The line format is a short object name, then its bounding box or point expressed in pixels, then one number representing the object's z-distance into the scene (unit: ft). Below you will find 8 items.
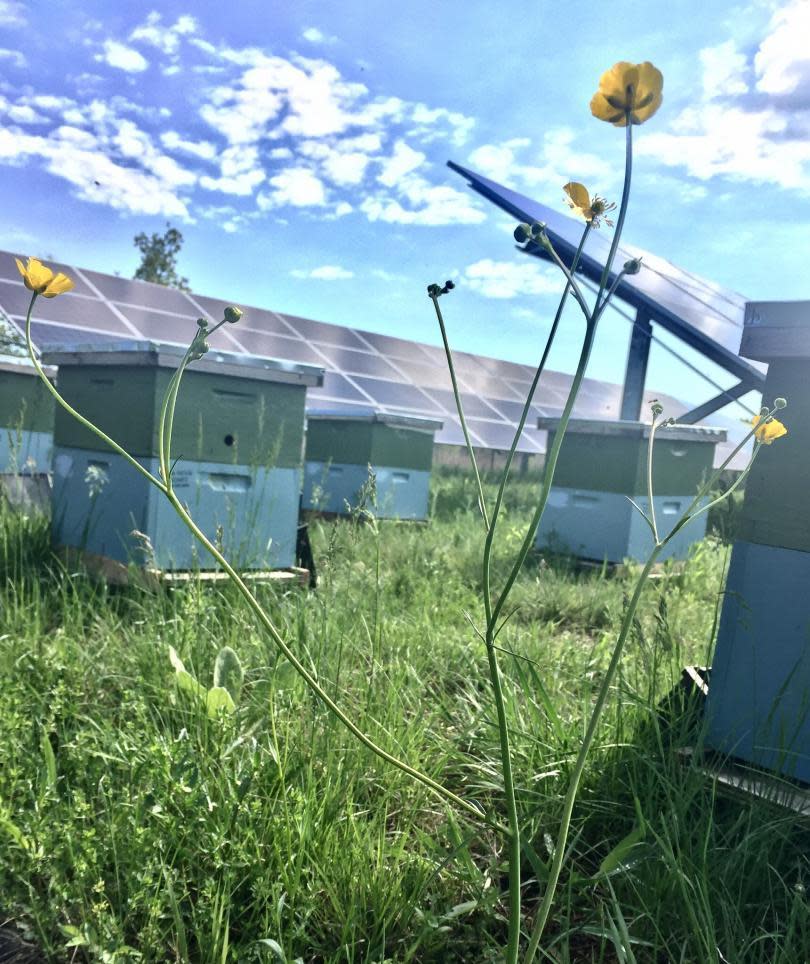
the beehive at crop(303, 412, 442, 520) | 22.67
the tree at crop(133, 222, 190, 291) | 67.46
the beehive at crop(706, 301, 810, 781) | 5.83
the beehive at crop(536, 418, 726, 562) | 16.83
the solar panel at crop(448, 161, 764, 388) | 16.74
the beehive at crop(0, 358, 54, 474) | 20.74
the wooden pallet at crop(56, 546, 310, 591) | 9.96
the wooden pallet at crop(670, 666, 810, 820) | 5.49
